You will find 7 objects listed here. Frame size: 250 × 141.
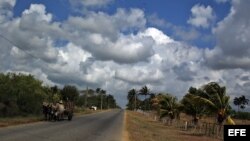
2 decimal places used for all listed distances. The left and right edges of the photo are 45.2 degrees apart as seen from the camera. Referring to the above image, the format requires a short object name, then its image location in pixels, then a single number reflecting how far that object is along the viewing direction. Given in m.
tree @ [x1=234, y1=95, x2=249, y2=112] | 117.57
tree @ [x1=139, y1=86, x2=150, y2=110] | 129.78
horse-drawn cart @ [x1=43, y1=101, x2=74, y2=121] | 30.17
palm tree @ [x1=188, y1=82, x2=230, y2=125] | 27.30
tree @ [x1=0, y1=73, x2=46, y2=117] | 31.54
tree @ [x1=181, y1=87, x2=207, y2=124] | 40.71
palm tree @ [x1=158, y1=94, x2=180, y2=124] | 50.11
